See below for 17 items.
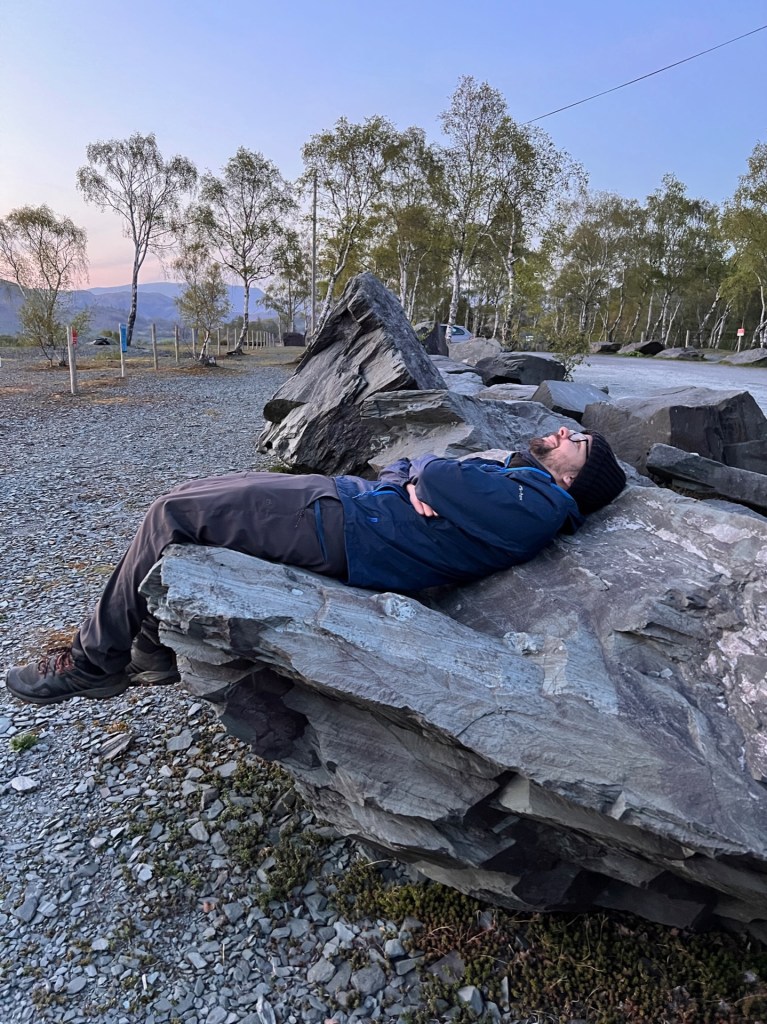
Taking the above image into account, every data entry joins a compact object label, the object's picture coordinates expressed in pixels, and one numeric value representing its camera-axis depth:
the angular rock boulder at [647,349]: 46.72
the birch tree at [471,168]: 33.56
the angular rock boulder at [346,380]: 8.48
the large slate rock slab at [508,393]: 11.62
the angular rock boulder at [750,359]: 35.75
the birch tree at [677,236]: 56.31
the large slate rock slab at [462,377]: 13.17
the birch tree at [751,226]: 41.38
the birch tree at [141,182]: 36.94
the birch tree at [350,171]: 35.62
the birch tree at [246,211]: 38.34
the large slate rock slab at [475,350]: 25.38
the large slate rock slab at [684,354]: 42.38
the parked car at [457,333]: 28.02
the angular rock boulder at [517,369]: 17.53
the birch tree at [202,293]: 36.94
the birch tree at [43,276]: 30.17
